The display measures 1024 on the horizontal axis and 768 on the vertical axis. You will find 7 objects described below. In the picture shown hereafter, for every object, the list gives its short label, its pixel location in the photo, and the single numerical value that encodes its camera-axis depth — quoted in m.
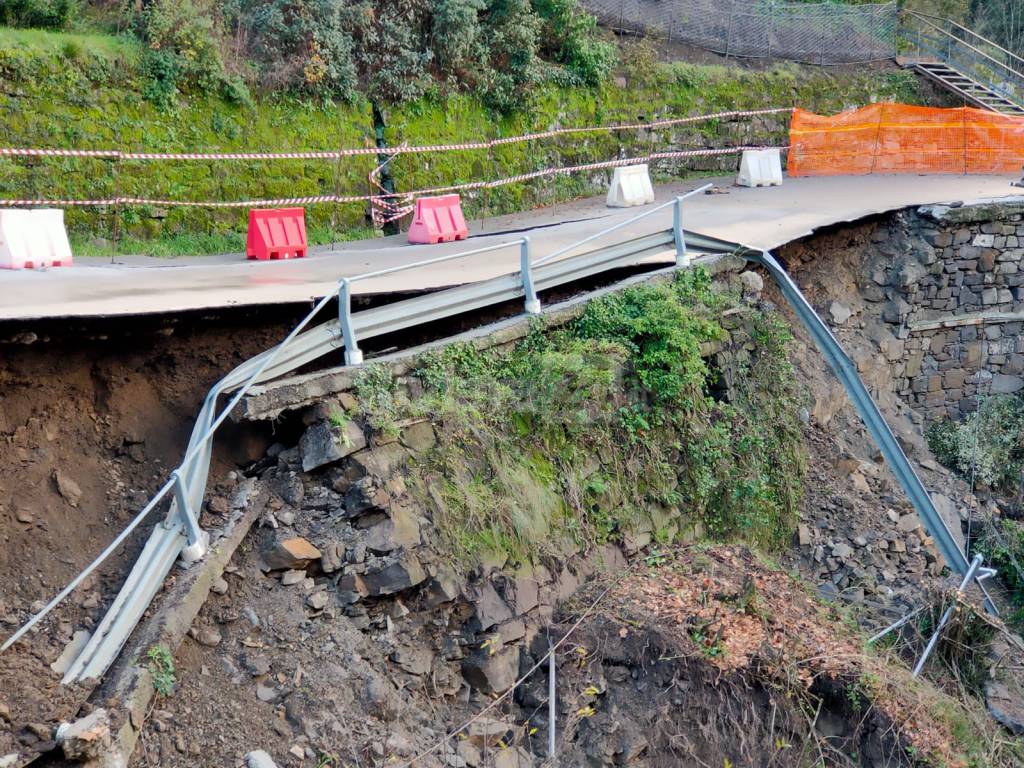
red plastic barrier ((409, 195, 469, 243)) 13.84
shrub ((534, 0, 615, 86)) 18.58
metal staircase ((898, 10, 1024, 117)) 22.44
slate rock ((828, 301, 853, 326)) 14.13
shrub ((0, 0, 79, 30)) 14.12
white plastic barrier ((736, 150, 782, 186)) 18.42
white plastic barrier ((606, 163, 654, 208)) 16.75
